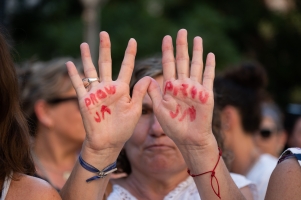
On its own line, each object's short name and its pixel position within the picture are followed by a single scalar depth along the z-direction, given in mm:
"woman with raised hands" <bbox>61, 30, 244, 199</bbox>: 2861
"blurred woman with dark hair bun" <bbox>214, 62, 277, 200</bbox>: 5297
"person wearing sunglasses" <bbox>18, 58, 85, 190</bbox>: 5289
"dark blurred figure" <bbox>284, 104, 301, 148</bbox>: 6547
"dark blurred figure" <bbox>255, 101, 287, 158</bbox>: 7080
